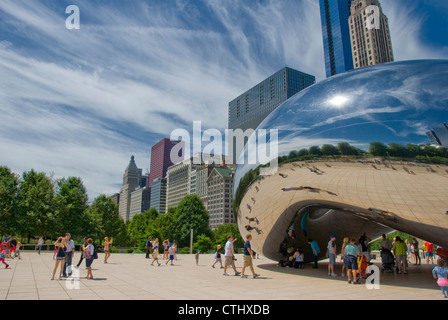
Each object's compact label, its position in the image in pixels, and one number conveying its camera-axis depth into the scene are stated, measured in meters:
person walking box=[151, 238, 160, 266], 16.51
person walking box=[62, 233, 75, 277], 9.94
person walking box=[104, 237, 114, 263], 16.44
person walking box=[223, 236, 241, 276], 11.44
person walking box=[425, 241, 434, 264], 17.72
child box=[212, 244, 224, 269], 15.16
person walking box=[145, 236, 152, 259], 21.63
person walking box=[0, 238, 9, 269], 13.54
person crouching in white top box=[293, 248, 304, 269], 12.09
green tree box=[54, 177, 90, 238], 37.75
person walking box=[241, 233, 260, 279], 10.14
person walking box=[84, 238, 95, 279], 9.70
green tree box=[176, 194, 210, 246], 62.59
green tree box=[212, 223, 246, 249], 70.94
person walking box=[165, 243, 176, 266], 16.32
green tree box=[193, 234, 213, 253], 50.72
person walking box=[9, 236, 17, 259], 19.20
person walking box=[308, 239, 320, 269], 12.05
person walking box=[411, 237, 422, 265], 15.10
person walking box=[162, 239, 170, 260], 18.80
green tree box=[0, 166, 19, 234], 32.59
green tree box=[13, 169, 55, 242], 33.50
